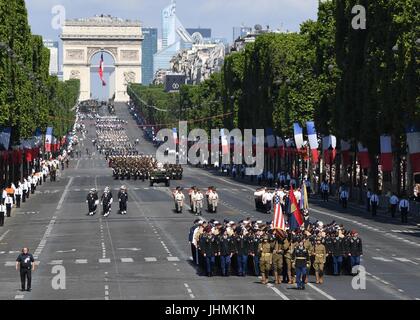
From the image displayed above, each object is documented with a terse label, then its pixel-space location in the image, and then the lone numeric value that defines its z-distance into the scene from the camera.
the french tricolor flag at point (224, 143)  159.00
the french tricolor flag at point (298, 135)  119.31
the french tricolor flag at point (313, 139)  110.89
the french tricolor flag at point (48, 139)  155.62
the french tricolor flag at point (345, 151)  112.69
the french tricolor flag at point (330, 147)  113.31
